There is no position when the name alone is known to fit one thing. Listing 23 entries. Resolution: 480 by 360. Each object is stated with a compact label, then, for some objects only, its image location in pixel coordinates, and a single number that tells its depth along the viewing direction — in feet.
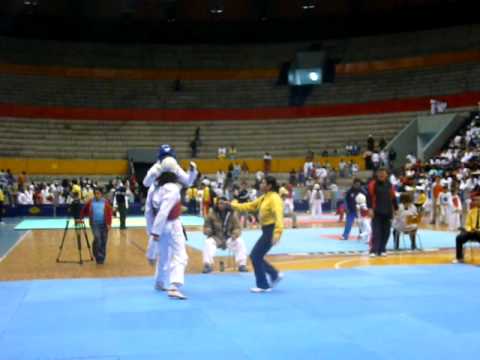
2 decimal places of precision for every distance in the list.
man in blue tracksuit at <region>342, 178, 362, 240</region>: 54.51
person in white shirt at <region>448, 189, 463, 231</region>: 66.80
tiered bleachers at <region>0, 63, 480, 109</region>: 131.23
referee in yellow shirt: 29.63
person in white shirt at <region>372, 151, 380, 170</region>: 111.47
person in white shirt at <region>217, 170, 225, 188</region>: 112.54
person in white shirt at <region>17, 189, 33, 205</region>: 99.04
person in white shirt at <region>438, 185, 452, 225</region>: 71.70
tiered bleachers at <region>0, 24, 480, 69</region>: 137.39
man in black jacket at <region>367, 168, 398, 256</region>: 43.14
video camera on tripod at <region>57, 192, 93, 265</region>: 42.50
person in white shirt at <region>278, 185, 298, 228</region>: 76.15
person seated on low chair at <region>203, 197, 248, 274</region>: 36.83
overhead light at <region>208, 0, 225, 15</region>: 144.25
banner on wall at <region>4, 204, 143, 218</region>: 97.50
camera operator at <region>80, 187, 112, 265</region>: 40.78
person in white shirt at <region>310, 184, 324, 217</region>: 94.94
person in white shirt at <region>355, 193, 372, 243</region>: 53.16
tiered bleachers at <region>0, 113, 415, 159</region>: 125.29
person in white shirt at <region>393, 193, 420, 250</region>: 46.57
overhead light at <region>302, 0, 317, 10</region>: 141.69
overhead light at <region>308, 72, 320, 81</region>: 142.41
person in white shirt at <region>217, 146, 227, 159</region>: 125.49
